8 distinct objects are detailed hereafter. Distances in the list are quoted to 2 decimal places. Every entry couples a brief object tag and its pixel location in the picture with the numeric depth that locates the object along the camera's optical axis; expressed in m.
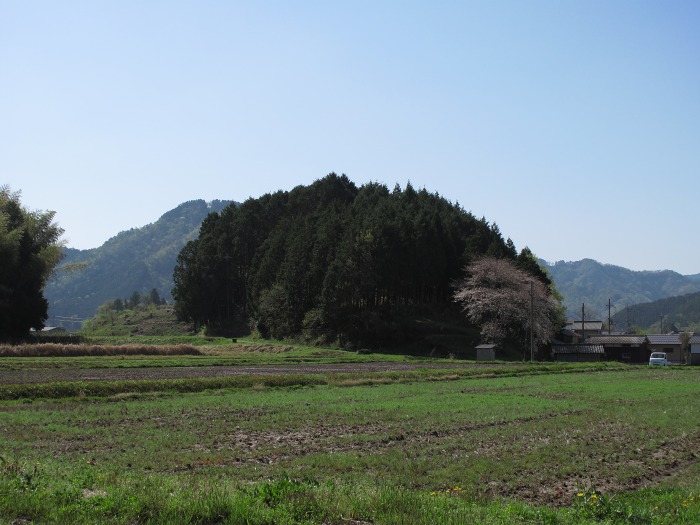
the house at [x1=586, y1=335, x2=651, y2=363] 95.44
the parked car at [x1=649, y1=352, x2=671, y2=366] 68.61
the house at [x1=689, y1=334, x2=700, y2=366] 91.38
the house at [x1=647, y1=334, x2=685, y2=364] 98.69
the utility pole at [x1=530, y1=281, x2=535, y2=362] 64.81
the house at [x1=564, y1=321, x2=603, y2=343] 107.94
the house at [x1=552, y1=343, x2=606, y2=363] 86.38
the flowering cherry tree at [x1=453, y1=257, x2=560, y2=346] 74.38
